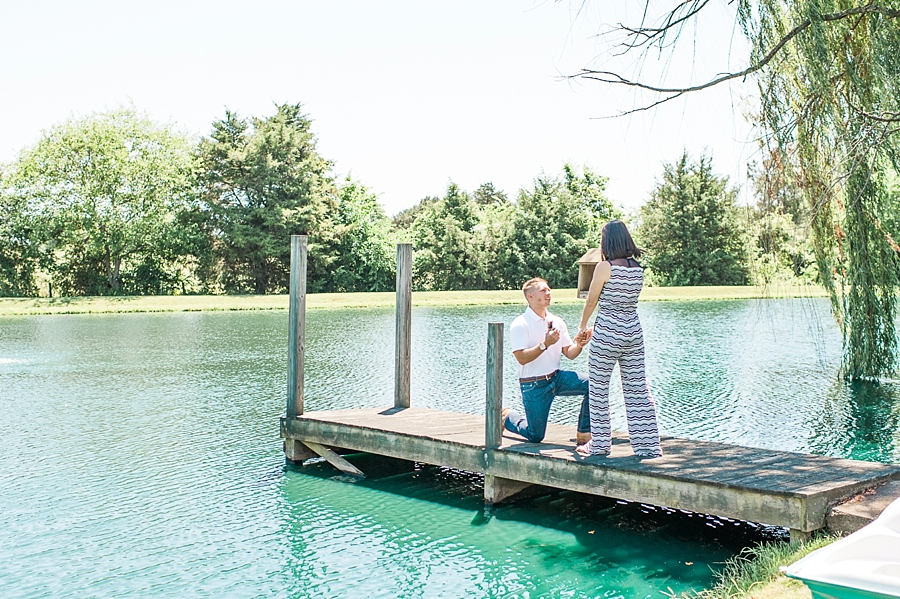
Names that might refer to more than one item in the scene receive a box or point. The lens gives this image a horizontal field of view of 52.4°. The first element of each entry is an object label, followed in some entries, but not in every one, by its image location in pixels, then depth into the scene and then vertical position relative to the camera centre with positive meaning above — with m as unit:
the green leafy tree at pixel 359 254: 46.34 +1.89
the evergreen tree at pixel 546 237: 47.41 +3.01
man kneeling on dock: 7.07 -0.53
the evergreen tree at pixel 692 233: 49.53 +3.52
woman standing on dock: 6.27 -0.31
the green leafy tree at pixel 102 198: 43.12 +4.27
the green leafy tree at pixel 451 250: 47.06 +2.20
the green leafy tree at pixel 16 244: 42.44 +1.89
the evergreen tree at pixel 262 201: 44.72 +4.42
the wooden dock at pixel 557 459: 5.72 -1.22
